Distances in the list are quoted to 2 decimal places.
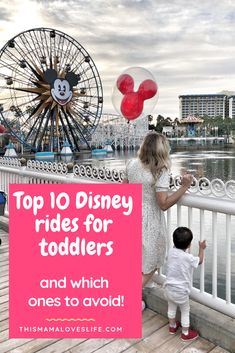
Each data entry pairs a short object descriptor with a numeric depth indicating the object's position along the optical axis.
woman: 2.23
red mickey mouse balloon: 5.37
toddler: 2.25
